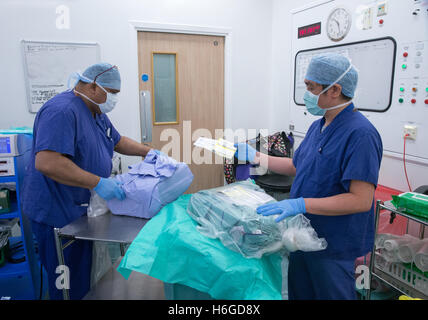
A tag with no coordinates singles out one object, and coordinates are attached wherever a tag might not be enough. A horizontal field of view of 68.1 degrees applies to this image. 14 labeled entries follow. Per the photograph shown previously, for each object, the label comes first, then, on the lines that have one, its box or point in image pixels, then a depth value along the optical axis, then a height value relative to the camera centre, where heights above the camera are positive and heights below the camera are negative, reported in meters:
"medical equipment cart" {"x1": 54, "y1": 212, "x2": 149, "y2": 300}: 1.35 -0.56
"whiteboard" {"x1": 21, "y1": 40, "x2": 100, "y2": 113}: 2.71 +0.34
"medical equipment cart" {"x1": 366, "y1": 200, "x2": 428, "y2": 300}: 1.68 -0.96
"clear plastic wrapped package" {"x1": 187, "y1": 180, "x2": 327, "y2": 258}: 1.08 -0.44
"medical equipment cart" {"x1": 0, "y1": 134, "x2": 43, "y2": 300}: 1.86 -0.77
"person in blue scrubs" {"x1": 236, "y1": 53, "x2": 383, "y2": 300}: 1.18 -0.32
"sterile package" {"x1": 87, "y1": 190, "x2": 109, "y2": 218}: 1.56 -0.49
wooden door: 3.11 +0.12
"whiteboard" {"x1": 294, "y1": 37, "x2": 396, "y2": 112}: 2.20 +0.25
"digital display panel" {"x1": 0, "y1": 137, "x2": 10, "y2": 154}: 1.84 -0.23
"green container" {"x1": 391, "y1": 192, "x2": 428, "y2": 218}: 1.52 -0.49
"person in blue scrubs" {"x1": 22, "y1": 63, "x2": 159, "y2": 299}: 1.40 -0.29
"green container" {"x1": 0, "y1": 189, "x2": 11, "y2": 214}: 1.91 -0.58
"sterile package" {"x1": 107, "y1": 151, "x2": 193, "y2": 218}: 1.46 -0.38
